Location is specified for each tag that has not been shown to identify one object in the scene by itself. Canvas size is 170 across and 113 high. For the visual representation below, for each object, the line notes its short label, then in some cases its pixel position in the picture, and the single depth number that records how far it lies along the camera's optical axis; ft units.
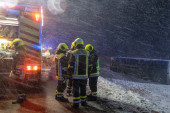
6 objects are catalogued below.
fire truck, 16.71
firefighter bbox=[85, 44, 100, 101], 15.71
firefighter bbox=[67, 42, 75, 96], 16.72
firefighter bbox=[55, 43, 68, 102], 14.97
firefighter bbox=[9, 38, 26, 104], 14.76
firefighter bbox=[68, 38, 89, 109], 13.24
